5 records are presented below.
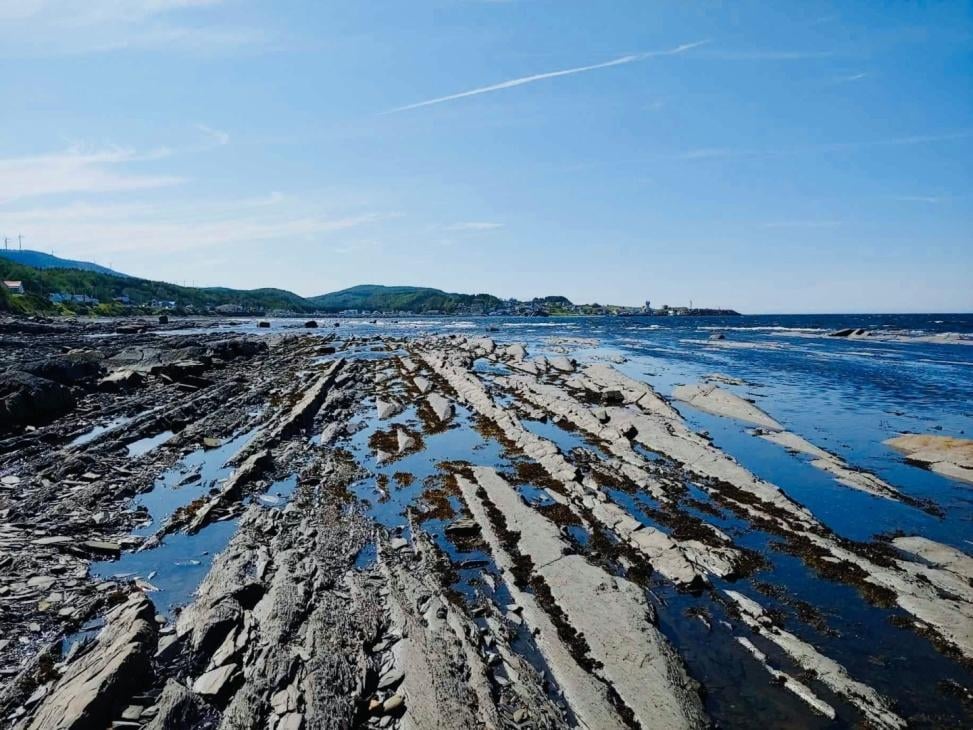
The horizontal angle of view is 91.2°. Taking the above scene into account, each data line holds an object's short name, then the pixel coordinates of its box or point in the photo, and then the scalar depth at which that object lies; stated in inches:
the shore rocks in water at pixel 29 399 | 934.4
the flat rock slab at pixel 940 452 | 793.1
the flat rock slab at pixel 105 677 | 279.7
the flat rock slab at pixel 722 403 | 1129.4
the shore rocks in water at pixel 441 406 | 1140.6
